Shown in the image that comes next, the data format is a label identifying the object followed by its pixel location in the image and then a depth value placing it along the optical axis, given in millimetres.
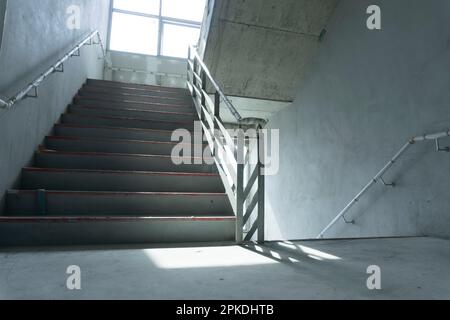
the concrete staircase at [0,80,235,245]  1823
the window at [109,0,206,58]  7512
